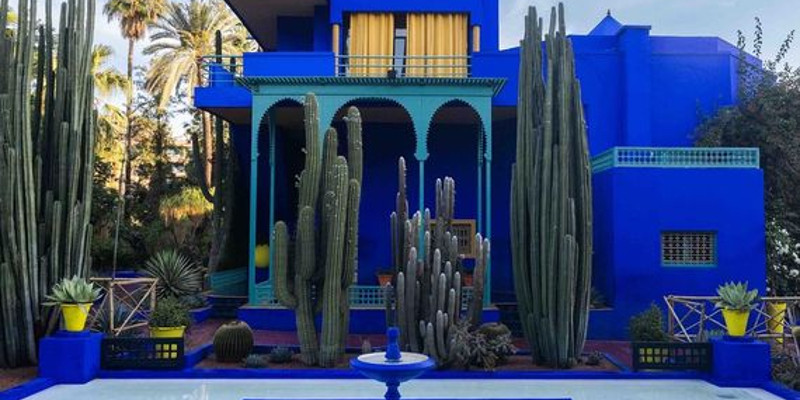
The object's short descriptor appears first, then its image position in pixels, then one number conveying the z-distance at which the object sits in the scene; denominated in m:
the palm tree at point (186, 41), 25.34
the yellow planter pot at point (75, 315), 8.58
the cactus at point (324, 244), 9.12
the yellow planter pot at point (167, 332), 9.85
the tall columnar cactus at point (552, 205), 9.27
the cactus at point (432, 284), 8.91
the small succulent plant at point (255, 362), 9.34
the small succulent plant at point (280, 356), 9.65
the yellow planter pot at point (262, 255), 15.70
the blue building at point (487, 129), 12.00
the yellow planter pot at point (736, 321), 8.73
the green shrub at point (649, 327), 9.72
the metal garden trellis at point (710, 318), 9.67
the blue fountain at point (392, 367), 5.82
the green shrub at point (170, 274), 13.39
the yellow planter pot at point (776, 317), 10.05
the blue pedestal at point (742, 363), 8.69
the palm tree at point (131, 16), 25.89
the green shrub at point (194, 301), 13.17
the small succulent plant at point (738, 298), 8.58
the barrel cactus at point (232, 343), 9.62
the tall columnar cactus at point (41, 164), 8.85
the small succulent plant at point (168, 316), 9.86
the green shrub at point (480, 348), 9.00
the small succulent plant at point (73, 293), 8.49
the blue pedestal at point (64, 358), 8.48
